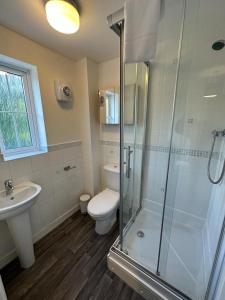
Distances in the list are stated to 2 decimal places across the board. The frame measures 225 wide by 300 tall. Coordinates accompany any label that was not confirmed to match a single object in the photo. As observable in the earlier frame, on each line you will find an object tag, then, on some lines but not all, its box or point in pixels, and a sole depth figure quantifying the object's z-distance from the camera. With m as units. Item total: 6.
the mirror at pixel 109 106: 1.84
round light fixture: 0.94
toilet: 1.54
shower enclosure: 1.09
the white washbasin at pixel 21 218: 1.11
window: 1.39
